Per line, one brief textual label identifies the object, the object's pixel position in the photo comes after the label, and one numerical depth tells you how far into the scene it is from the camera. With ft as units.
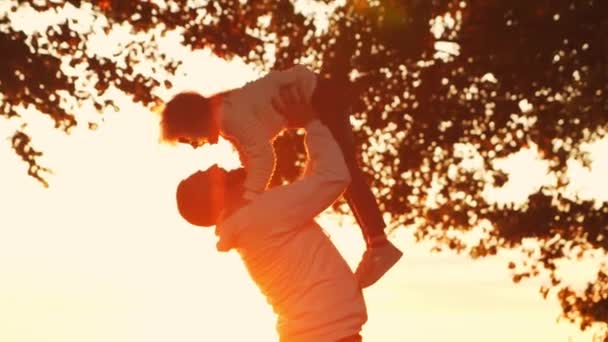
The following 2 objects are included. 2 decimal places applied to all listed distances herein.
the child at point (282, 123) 17.58
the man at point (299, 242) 15.78
